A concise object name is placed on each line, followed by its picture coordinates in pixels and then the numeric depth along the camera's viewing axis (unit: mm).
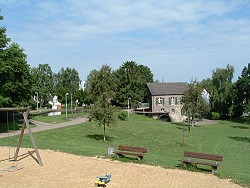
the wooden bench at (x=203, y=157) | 13162
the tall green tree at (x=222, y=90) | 73875
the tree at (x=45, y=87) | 87562
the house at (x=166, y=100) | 73375
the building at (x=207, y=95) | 81988
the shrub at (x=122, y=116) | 52984
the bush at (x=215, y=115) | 73312
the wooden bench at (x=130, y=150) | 15514
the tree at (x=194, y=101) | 44062
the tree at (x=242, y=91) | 72625
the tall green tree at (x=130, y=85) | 74438
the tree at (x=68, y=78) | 121438
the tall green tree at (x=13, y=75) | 32562
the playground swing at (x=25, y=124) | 14983
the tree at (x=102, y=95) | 28203
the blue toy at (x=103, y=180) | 10977
